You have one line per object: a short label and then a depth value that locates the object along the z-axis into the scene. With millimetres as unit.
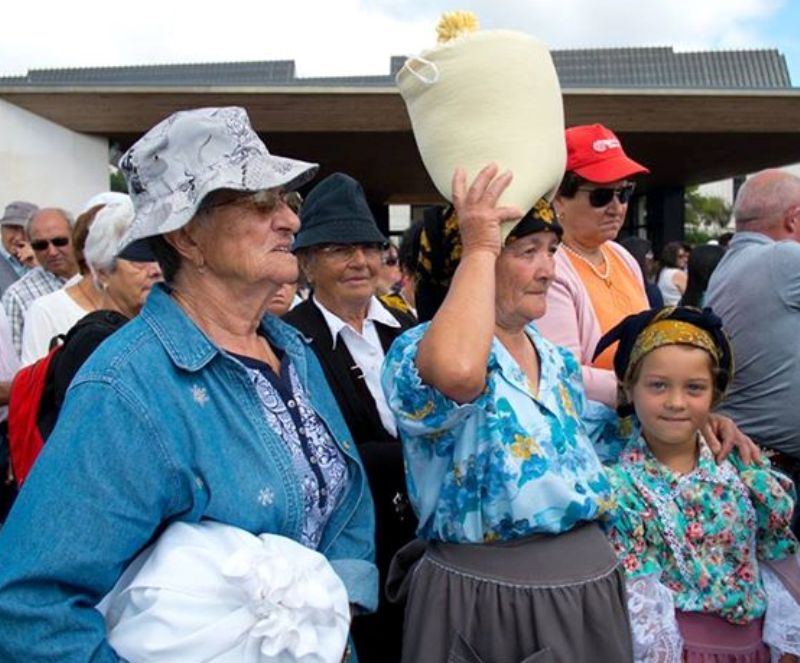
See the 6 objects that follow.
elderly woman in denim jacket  1498
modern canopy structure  11750
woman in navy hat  2943
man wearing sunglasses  5008
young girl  2533
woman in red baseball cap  2859
